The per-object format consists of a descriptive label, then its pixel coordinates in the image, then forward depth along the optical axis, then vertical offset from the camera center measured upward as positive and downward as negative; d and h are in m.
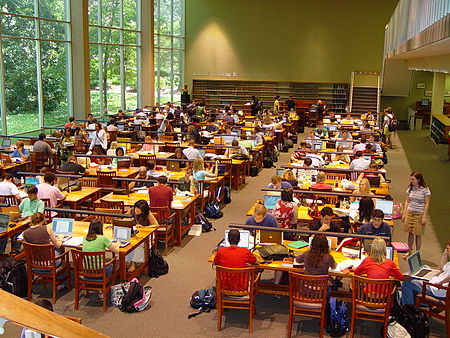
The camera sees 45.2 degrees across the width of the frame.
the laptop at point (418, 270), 6.47 -2.26
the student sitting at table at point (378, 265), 5.86 -1.99
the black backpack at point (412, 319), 5.98 -2.63
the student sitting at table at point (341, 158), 12.99 -1.88
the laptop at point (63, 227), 7.32 -2.04
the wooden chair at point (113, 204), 8.69 -2.05
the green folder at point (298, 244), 7.04 -2.14
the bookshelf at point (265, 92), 29.33 -0.70
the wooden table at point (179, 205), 9.07 -2.13
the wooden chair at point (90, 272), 6.59 -2.38
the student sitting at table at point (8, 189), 8.86 -1.87
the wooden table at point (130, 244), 6.99 -2.19
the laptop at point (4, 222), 7.35 -2.00
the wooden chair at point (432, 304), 6.12 -2.53
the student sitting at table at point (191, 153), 12.63 -1.76
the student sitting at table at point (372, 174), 10.69 -1.84
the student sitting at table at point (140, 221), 7.55 -2.07
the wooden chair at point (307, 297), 5.92 -2.37
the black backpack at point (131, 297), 6.70 -2.72
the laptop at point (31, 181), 9.57 -1.88
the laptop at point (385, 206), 7.91 -1.80
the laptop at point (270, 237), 7.02 -2.03
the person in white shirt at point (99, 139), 14.50 -1.69
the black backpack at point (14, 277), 6.91 -2.57
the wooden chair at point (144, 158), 12.79 -1.94
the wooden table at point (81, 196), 9.25 -2.09
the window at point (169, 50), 27.23 +1.43
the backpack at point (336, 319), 6.13 -2.69
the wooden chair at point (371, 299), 5.80 -2.34
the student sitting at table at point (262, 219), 7.28 -1.87
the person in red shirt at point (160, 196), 8.85 -1.93
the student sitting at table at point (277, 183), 9.05 -1.74
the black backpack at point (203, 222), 9.95 -2.64
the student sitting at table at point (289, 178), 9.82 -1.80
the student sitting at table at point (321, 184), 9.80 -1.89
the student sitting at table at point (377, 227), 7.04 -1.89
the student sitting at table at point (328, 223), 7.26 -1.90
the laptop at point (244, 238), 6.76 -1.97
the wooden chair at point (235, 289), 6.12 -2.37
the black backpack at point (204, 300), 6.76 -2.77
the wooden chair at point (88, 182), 10.64 -2.09
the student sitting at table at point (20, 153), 12.84 -1.87
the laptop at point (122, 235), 7.08 -2.06
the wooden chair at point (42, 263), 6.80 -2.36
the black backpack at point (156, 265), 7.83 -2.70
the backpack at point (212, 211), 10.81 -2.64
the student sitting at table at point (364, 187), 9.09 -1.77
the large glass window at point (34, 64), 15.58 +0.30
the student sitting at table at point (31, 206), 8.02 -1.94
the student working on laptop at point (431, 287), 6.22 -2.39
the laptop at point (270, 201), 8.45 -1.88
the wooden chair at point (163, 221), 8.69 -2.30
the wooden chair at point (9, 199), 8.91 -2.05
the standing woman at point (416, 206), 8.44 -1.95
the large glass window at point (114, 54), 20.75 +0.89
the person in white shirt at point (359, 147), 14.11 -1.71
